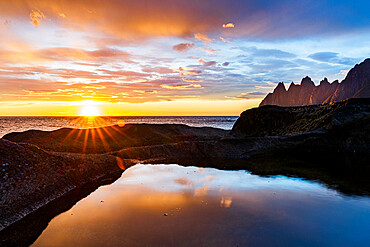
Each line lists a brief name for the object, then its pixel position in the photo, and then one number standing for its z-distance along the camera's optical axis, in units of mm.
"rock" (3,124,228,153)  32344
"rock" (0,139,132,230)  10852
